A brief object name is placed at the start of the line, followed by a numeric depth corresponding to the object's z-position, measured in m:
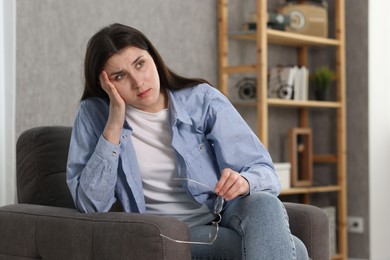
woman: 2.02
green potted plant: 4.32
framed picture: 4.23
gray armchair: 1.73
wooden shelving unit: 3.84
